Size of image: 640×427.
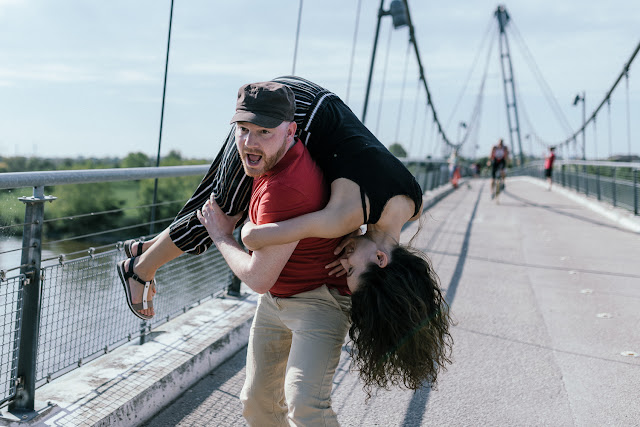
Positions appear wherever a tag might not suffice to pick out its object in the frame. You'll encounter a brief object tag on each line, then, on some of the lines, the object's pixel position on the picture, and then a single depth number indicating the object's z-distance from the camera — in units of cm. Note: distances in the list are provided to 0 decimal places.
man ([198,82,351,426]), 194
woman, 191
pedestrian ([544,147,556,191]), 2181
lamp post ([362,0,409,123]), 1100
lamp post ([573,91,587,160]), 3615
